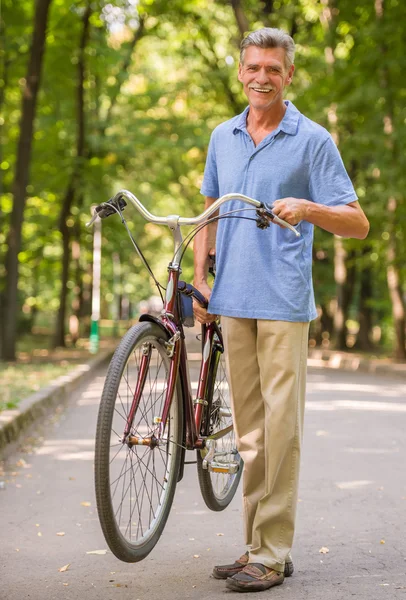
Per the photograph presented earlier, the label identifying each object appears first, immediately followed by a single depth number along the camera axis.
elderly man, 3.91
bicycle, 3.58
